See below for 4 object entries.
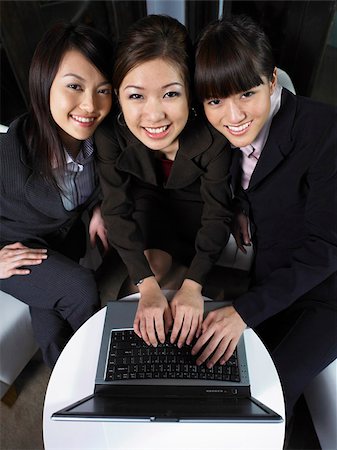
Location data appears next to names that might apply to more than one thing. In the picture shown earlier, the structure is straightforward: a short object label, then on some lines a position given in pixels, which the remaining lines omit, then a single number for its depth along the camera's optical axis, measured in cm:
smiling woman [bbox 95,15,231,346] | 101
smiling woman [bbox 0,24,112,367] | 108
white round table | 90
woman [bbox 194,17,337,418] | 98
